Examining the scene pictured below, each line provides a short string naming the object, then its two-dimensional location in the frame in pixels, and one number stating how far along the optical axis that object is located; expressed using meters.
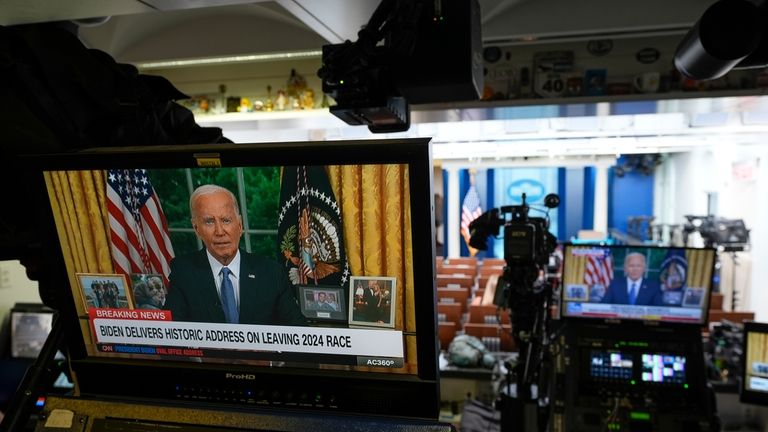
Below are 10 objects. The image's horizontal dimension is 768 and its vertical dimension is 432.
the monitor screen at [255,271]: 1.03
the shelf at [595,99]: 3.81
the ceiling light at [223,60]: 4.00
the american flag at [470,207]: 14.22
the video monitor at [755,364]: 3.15
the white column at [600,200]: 14.35
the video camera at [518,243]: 3.31
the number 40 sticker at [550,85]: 4.11
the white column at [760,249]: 8.13
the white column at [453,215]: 14.78
